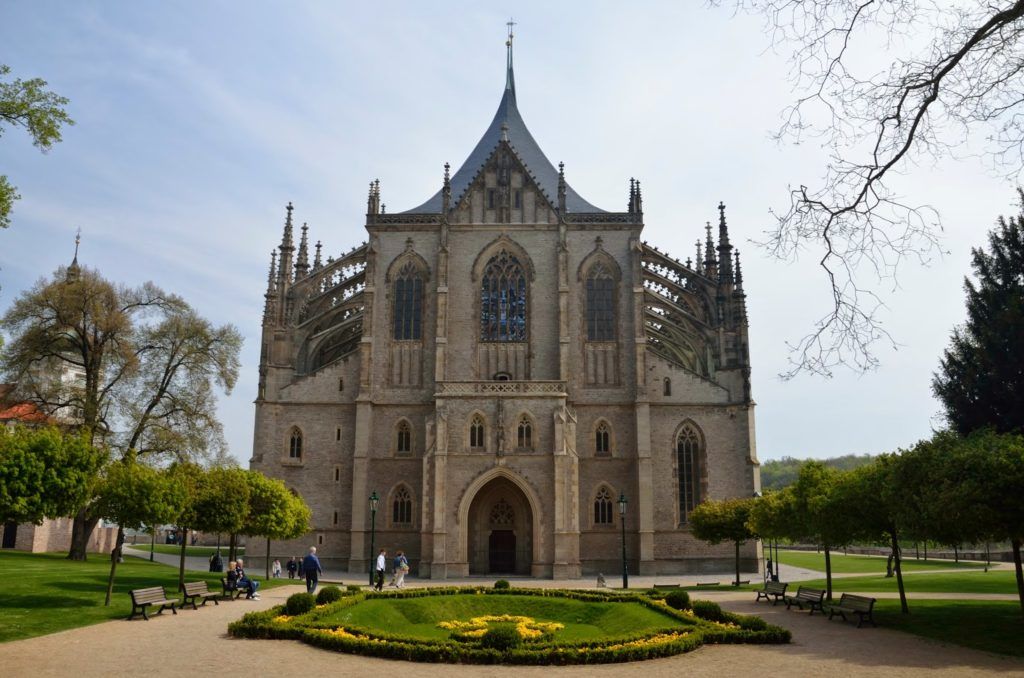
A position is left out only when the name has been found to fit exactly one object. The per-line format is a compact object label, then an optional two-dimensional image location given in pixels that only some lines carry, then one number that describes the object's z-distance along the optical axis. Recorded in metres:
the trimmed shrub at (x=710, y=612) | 20.69
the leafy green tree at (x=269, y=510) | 32.56
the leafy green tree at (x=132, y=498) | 23.84
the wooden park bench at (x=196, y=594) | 24.52
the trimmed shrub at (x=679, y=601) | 22.43
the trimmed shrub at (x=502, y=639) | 16.78
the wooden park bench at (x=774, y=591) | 27.36
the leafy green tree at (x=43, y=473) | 19.73
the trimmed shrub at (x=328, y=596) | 23.41
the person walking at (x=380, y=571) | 30.30
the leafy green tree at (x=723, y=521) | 36.75
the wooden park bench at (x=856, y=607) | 21.14
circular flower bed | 16.59
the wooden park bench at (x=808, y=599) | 23.89
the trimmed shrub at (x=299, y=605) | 21.45
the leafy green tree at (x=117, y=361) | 40.00
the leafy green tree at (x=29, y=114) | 15.35
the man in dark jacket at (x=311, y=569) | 27.47
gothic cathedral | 41.94
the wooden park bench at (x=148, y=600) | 21.62
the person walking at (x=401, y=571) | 32.19
